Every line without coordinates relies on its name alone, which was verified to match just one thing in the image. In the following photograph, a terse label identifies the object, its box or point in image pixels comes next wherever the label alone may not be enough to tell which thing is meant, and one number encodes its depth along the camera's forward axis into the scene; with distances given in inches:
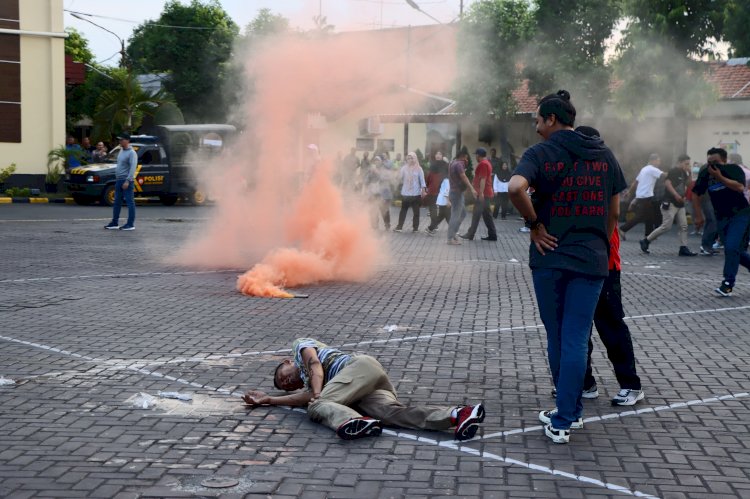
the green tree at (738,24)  897.5
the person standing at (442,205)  778.2
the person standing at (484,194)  734.5
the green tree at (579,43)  1184.8
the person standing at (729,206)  423.8
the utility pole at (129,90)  1465.3
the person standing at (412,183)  790.5
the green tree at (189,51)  1878.7
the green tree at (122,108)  1461.6
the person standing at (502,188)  999.8
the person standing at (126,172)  719.1
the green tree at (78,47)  2444.9
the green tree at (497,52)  1137.2
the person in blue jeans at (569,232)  200.1
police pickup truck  1074.7
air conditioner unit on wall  667.4
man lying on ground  201.2
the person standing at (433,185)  800.3
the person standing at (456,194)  697.6
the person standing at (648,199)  679.7
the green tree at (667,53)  973.2
